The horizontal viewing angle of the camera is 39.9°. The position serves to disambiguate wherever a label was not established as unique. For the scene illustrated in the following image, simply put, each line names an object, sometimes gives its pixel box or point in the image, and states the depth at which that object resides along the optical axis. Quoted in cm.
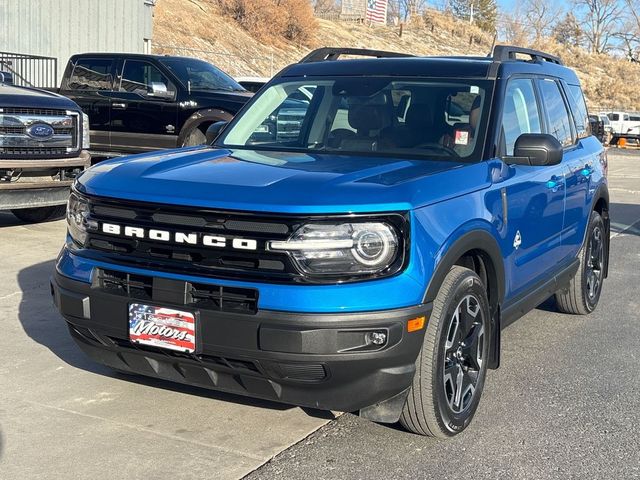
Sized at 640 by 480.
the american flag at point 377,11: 6888
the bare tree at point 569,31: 8881
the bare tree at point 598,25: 8744
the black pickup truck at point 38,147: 840
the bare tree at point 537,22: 8812
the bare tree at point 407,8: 7736
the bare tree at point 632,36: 8788
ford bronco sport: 368
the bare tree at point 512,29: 8573
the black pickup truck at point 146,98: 1252
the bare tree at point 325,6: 6888
